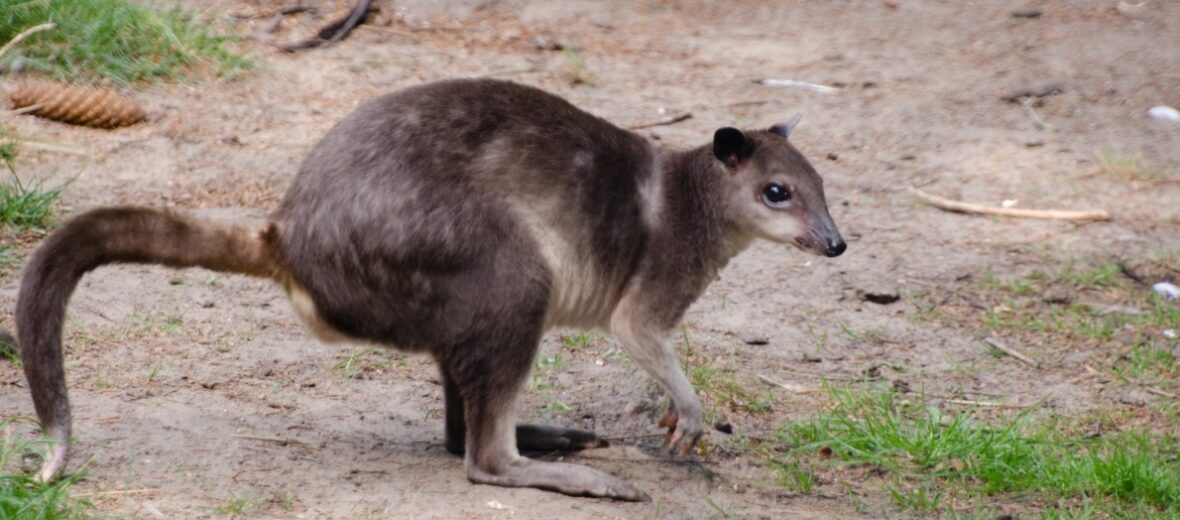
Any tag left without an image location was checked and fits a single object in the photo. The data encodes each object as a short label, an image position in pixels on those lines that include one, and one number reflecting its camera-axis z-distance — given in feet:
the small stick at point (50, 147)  46.37
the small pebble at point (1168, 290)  45.42
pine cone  48.11
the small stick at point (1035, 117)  57.21
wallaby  27.40
